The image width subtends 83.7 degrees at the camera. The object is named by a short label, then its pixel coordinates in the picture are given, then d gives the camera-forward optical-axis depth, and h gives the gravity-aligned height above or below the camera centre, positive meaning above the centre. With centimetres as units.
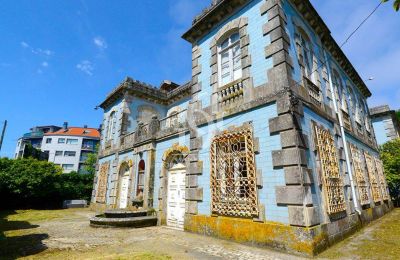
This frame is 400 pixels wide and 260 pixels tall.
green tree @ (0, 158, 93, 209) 1691 +35
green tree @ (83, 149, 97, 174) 2980 +342
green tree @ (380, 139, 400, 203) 1518 +152
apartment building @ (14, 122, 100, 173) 5294 +995
